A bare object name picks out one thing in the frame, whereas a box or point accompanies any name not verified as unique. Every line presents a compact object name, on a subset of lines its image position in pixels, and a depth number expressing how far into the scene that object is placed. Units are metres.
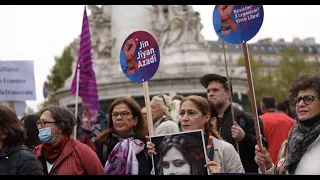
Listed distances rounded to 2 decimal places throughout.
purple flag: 12.77
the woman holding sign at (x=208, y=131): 5.07
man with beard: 6.66
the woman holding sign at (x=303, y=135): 4.57
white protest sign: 9.08
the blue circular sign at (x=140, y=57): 5.76
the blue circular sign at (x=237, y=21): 5.02
